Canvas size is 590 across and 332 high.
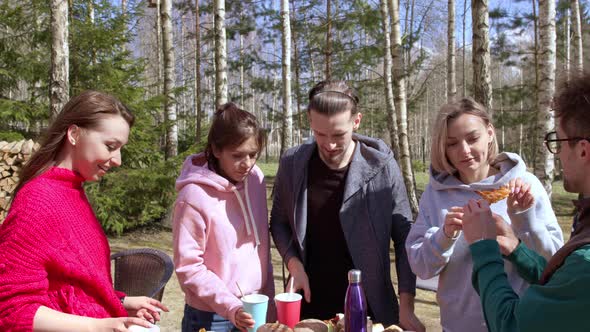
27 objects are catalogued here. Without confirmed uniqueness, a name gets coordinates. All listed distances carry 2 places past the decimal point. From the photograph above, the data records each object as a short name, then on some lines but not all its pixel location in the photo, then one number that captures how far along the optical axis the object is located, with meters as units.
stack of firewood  6.73
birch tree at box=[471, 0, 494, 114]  5.19
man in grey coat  2.29
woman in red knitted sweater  1.43
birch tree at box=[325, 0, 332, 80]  13.01
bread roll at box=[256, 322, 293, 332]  1.78
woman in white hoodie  1.91
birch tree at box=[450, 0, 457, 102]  13.56
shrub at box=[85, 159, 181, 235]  7.84
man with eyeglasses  1.06
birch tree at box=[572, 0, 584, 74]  12.55
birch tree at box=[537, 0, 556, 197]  7.06
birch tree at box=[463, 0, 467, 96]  21.48
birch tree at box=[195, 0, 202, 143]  14.58
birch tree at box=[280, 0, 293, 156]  11.33
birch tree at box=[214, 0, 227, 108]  9.25
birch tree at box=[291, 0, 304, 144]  18.05
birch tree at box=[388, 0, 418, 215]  9.11
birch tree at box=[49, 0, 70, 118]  5.99
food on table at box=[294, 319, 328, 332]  1.82
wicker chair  3.05
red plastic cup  1.87
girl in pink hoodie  2.10
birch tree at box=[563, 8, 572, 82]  15.89
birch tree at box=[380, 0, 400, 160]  10.36
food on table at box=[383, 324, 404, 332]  1.90
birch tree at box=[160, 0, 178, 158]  9.48
